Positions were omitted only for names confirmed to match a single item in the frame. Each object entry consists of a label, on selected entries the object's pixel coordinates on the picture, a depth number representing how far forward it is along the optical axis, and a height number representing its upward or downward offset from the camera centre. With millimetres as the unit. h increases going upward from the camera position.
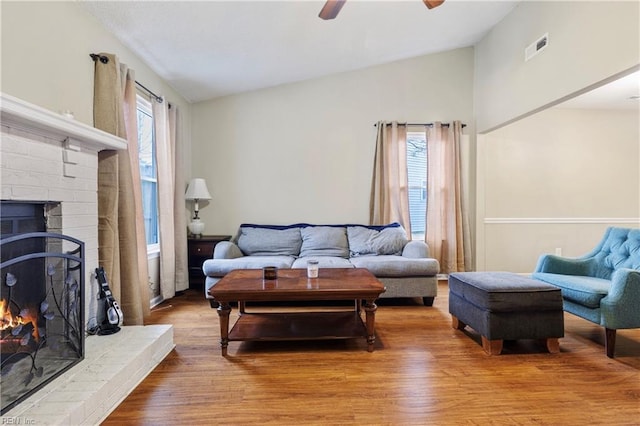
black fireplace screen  1550 -512
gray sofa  3479 -511
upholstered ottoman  2285 -723
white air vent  3283 +1565
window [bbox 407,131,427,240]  4691 +365
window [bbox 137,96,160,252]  3539 +415
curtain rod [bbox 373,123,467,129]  4598 +1107
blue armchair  2252 -581
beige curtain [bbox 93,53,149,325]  2568 +126
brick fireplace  1507 -20
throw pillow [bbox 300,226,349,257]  4098 -408
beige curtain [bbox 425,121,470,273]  4523 +119
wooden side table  4043 -516
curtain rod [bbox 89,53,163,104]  2581 +1159
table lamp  4277 +186
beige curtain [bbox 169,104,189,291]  3914 -21
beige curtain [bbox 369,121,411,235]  4527 +372
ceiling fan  2208 +1327
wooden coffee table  2336 -623
